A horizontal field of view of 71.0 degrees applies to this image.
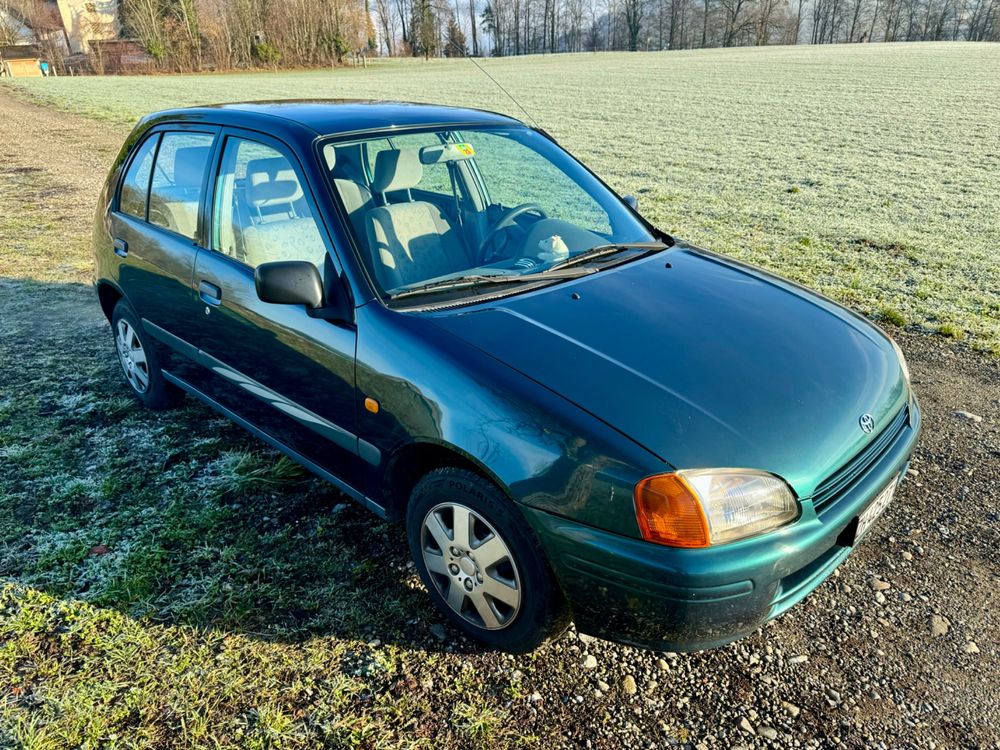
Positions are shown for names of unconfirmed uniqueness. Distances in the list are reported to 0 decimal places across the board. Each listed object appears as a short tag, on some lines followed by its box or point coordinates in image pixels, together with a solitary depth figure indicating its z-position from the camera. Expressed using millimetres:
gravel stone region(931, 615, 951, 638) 2604
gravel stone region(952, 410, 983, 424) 4066
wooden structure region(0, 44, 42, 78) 56531
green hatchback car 2029
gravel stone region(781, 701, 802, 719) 2295
